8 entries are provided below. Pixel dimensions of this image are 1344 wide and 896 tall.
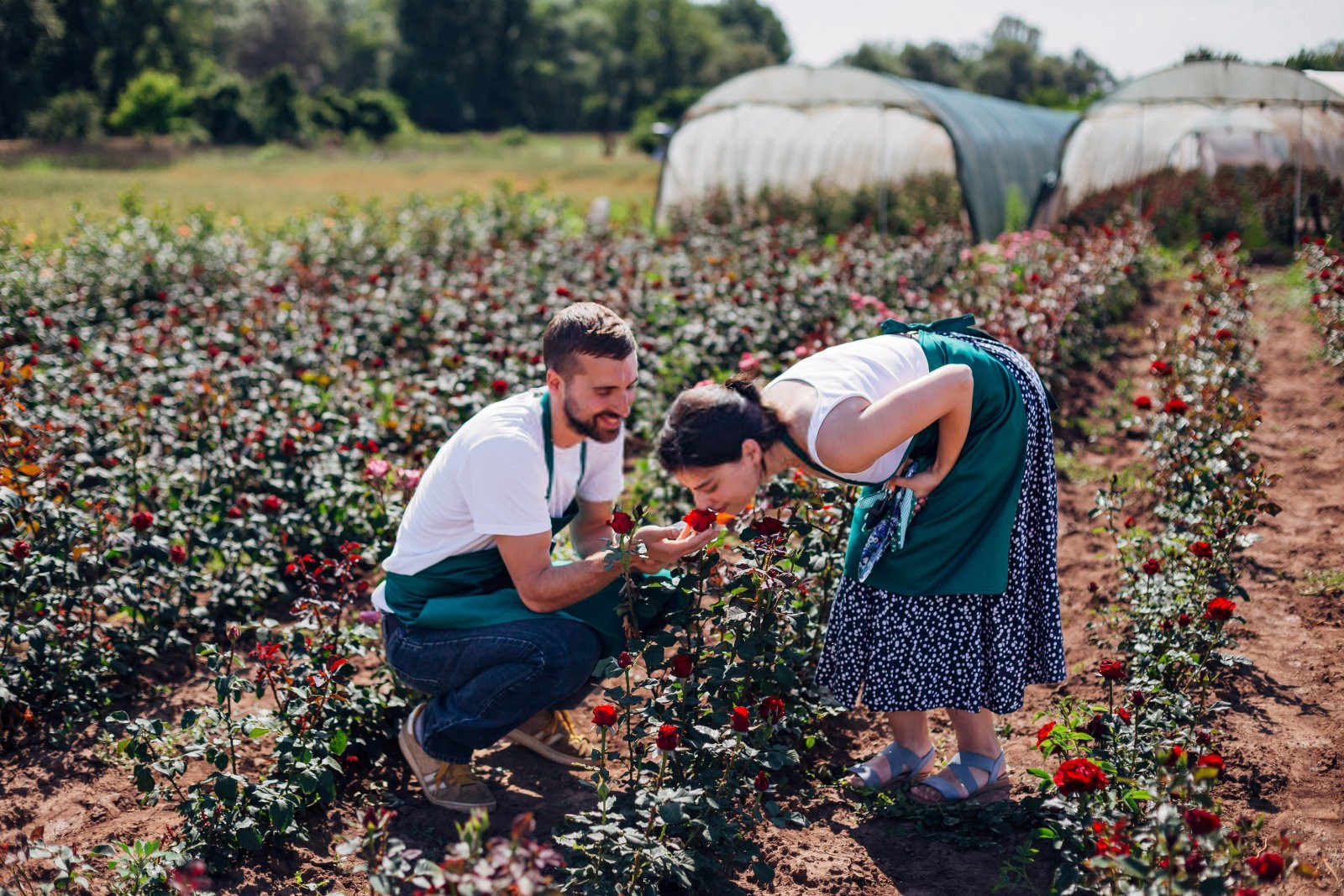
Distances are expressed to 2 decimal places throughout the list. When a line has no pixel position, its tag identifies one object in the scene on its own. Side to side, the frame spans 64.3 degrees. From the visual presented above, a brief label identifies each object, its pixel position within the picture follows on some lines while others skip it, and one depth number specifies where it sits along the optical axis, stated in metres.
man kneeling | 2.38
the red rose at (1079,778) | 1.69
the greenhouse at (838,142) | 11.30
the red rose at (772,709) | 2.07
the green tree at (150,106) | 30.88
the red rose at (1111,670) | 2.08
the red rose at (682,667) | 2.07
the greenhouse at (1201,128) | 9.66
